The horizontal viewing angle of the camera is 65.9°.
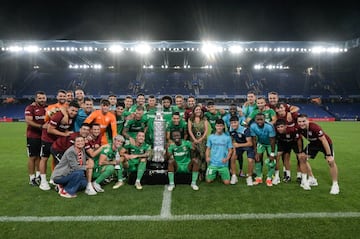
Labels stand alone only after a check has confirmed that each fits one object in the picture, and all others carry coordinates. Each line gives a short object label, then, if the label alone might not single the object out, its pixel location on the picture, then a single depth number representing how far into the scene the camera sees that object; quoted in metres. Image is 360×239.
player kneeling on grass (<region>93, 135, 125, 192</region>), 5.36
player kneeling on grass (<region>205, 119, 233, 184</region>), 5.72
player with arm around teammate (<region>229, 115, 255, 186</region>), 5.78
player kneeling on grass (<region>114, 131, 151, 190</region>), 5.54
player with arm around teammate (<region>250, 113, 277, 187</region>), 5.60
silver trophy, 6.46
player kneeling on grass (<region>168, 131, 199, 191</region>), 5.49
